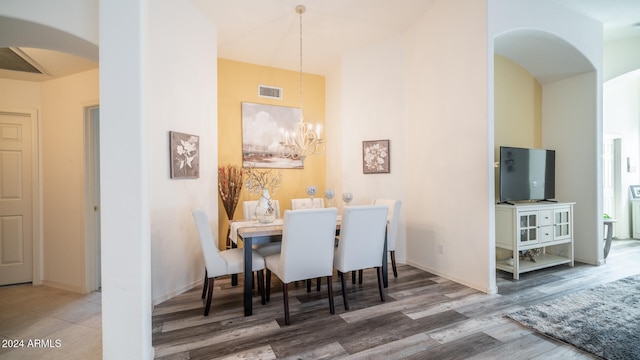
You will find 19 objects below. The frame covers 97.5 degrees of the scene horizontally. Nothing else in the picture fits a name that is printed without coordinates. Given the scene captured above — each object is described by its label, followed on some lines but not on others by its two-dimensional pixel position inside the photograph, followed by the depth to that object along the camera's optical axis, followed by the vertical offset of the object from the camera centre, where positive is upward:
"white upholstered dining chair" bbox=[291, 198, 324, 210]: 3.99 -0.36
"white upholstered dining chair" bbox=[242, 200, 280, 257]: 3.14 -0.80
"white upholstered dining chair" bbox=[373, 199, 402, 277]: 3.50 -0.62
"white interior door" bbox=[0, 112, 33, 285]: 3.44 -0.24
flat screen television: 3.59 +0.04
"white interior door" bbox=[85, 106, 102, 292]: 3.34 -0.27
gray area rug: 2.04 -1.23
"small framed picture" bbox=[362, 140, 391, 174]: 4.28 +0.32
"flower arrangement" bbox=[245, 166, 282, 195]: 3.73 +0.07
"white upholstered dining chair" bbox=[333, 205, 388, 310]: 2.71 -0.62
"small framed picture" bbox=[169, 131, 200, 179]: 3.10 +0.28
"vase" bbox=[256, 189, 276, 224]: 3.08 -0.35
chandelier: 3.46 +0.54
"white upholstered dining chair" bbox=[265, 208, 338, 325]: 2.41 -0.62
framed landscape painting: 4.72 +0.77
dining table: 2.57 -0.57
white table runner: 2.95 -0.50
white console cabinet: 3.45 -0.69
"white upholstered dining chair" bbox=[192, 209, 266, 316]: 2.58 -0.79
